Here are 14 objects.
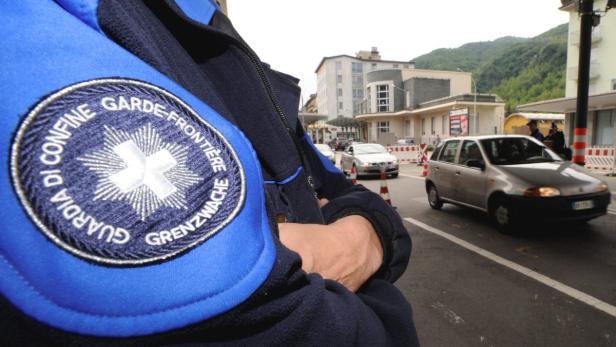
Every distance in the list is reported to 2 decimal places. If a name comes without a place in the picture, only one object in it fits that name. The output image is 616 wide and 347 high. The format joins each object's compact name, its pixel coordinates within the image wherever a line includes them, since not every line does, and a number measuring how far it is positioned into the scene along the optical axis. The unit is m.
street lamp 31.42
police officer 0.30
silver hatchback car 4.46
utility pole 6.98
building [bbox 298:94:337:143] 64.69
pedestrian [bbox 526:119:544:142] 8.72
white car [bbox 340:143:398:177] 11.89
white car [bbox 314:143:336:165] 15.49
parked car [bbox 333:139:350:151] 38.67
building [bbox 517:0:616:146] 16.94
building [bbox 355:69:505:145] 33.53
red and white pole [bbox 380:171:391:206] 5.79
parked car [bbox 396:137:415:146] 32.78
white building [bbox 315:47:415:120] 63.28
